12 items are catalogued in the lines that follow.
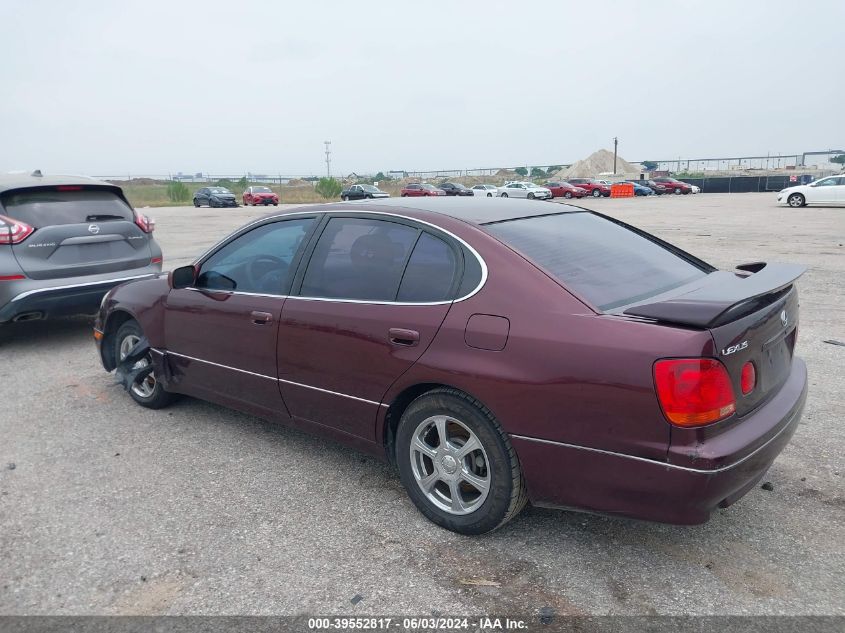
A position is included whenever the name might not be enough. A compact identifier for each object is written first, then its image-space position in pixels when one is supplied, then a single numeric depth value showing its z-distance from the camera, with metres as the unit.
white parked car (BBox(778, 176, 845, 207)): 27.48
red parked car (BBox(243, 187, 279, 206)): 43.59
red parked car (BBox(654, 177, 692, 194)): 52.94
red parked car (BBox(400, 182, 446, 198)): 39.94
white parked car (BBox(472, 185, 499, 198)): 41.81
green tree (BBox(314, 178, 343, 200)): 55.50
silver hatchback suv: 6.24
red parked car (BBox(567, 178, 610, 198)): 51.62
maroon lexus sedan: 2.52
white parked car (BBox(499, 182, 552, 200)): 45.31
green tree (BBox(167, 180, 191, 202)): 51.09
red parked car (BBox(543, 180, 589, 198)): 49.36
